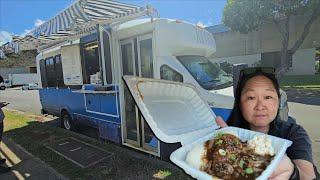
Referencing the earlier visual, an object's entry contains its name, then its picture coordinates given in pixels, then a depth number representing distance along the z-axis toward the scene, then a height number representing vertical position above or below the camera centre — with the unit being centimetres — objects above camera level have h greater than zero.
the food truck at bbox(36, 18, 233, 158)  409 +16
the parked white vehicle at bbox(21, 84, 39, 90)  3009 -117
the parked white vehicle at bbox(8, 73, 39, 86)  3663 +7
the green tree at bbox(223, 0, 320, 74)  1483 +465
